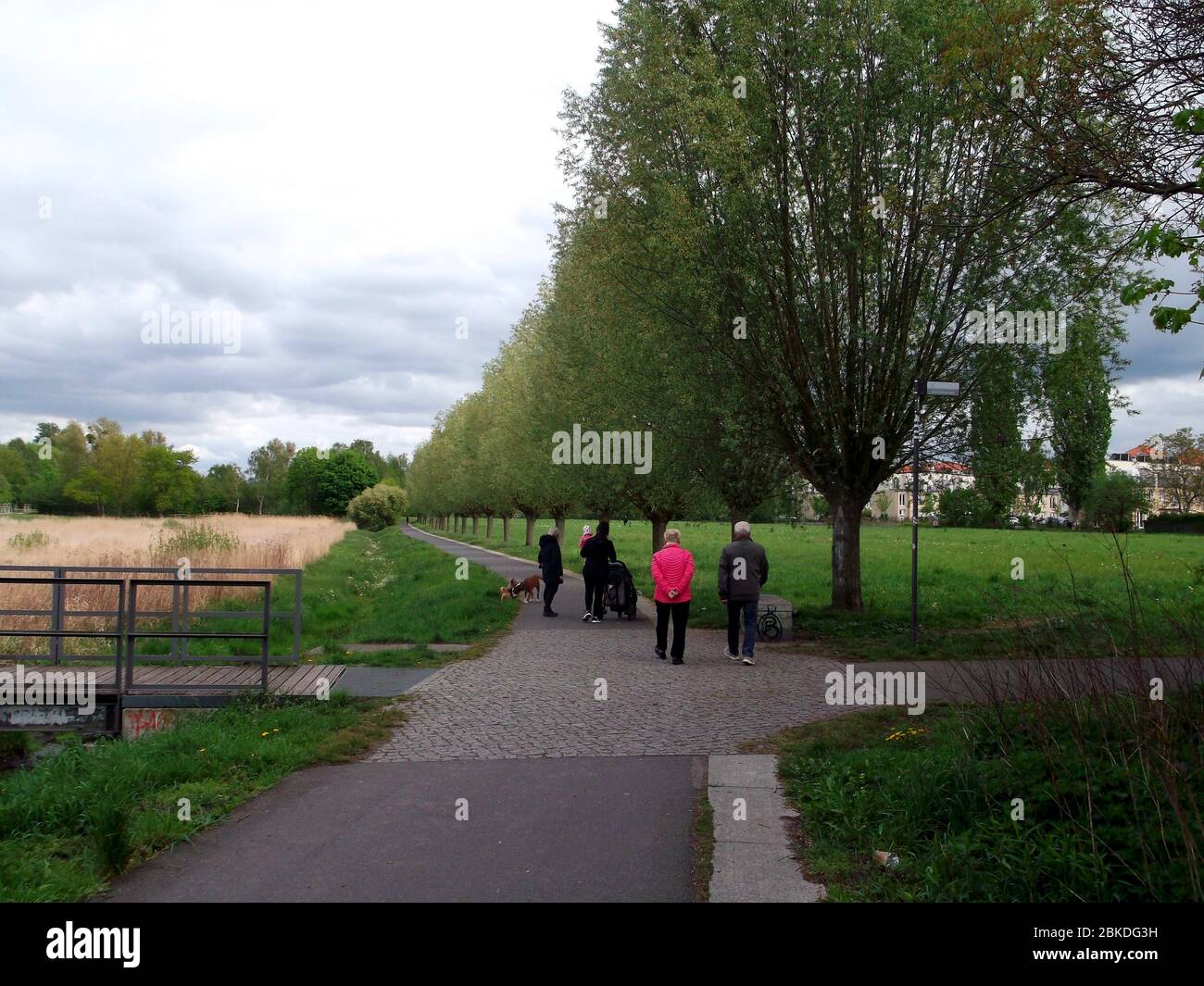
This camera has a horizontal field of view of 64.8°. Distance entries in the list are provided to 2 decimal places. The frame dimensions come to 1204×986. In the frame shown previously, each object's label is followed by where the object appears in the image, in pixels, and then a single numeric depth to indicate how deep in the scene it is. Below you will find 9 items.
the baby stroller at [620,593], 18.41
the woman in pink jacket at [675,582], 12.47
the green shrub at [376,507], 91.94
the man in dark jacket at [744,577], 12.48
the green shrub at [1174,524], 68.62
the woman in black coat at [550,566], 19.12
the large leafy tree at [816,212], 14.95
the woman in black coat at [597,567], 17.89
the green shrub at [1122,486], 63.52
